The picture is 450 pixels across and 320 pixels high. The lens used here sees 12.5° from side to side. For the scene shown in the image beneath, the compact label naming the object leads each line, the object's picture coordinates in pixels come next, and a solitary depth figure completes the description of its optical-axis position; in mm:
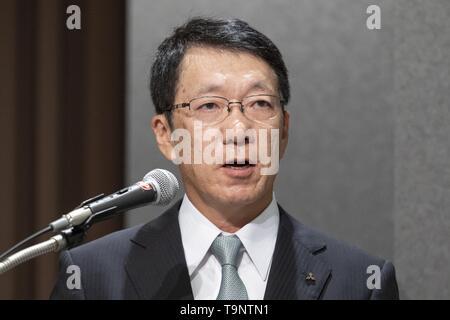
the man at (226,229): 2324
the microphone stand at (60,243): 2136
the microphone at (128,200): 2159
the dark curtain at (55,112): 2557
